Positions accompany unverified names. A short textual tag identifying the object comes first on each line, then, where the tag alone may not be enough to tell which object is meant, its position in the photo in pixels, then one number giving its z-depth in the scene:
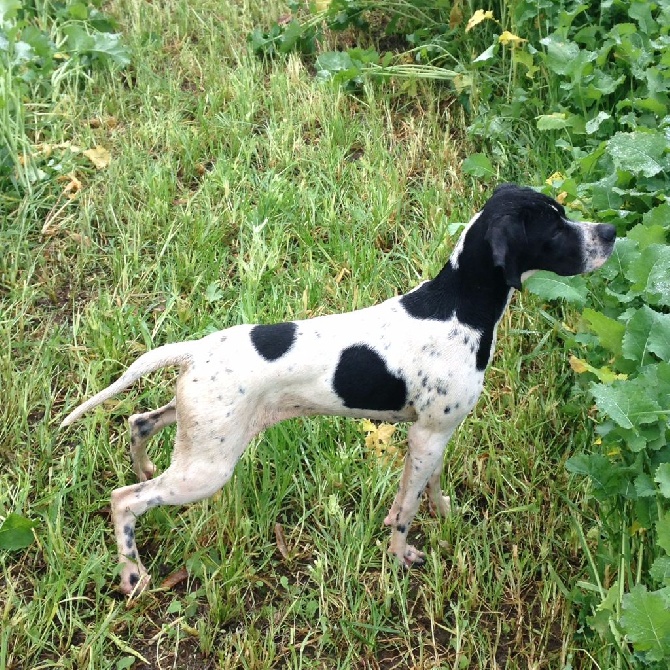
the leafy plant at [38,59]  5.09
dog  2.99
